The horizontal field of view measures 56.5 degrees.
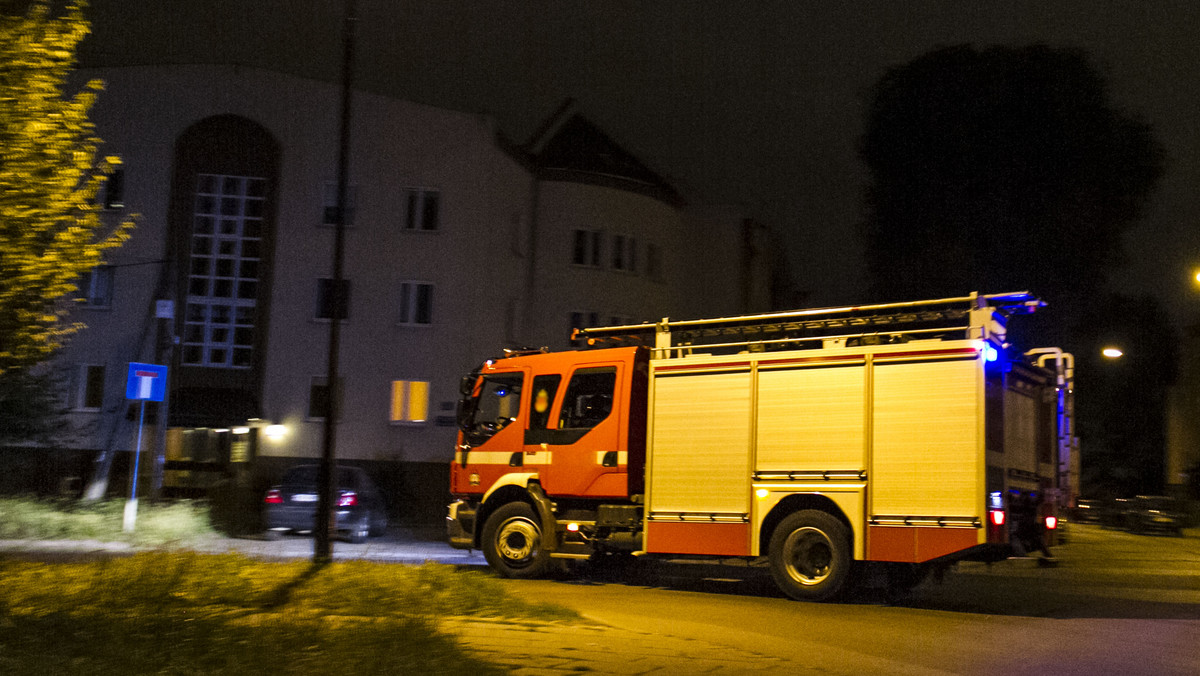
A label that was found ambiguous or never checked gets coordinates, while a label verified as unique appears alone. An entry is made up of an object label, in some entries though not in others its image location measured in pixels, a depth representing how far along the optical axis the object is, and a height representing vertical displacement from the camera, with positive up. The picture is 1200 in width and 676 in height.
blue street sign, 19.36 +1.13
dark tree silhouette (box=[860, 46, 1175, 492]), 32.12 +8.82
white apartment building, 31.11 +5.26
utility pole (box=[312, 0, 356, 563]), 14.02 +1.44
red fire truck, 11.70 +0.35
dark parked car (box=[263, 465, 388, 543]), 21.19 -0.93
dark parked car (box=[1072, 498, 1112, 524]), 28.55 -0.59
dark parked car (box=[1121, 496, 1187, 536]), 26.02 -0.56
